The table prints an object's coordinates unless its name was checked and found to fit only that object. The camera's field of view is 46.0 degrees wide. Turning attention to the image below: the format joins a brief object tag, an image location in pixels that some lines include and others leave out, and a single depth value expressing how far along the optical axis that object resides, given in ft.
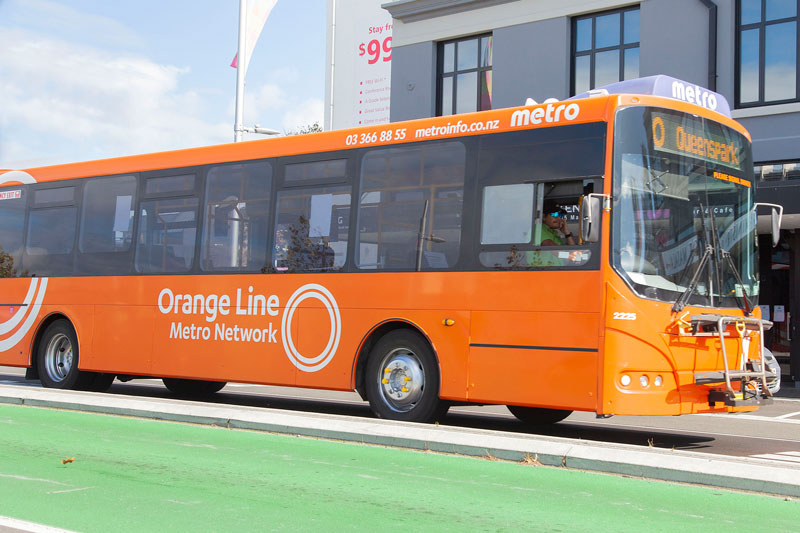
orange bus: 31.48
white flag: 86.94
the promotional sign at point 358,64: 176.96
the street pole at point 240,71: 86.63
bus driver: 32.45
